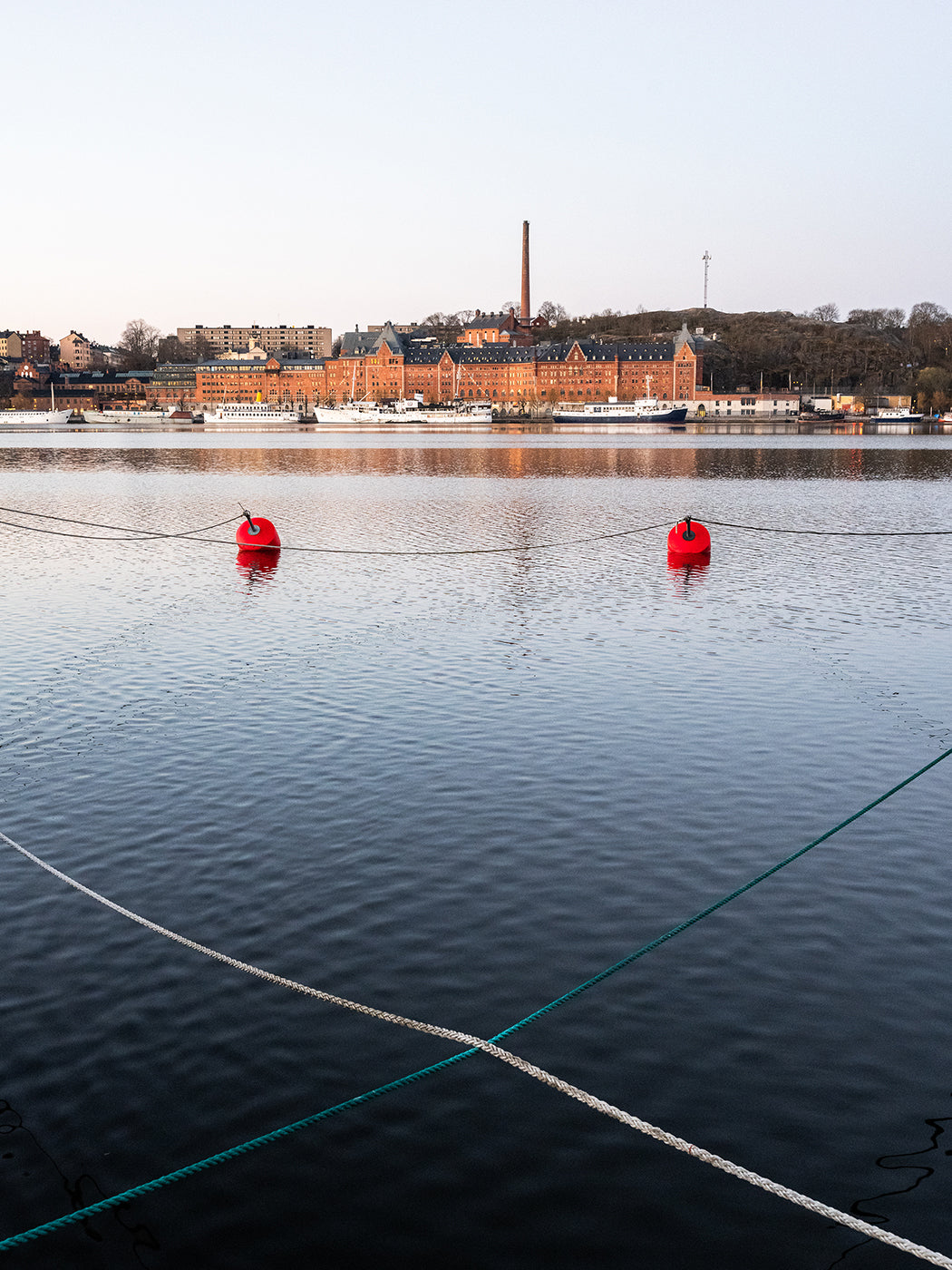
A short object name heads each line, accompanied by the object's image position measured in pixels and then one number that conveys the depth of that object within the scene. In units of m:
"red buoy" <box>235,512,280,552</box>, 36.72
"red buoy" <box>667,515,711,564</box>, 34.91
